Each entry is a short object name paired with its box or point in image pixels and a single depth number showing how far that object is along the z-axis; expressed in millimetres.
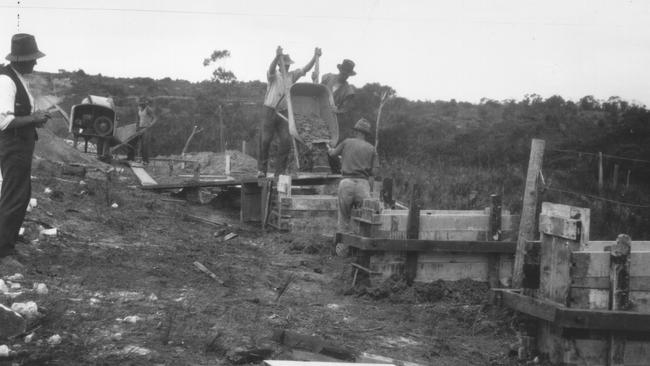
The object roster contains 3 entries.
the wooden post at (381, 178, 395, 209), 9828
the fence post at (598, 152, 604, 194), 19938
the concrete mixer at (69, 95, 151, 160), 19703
